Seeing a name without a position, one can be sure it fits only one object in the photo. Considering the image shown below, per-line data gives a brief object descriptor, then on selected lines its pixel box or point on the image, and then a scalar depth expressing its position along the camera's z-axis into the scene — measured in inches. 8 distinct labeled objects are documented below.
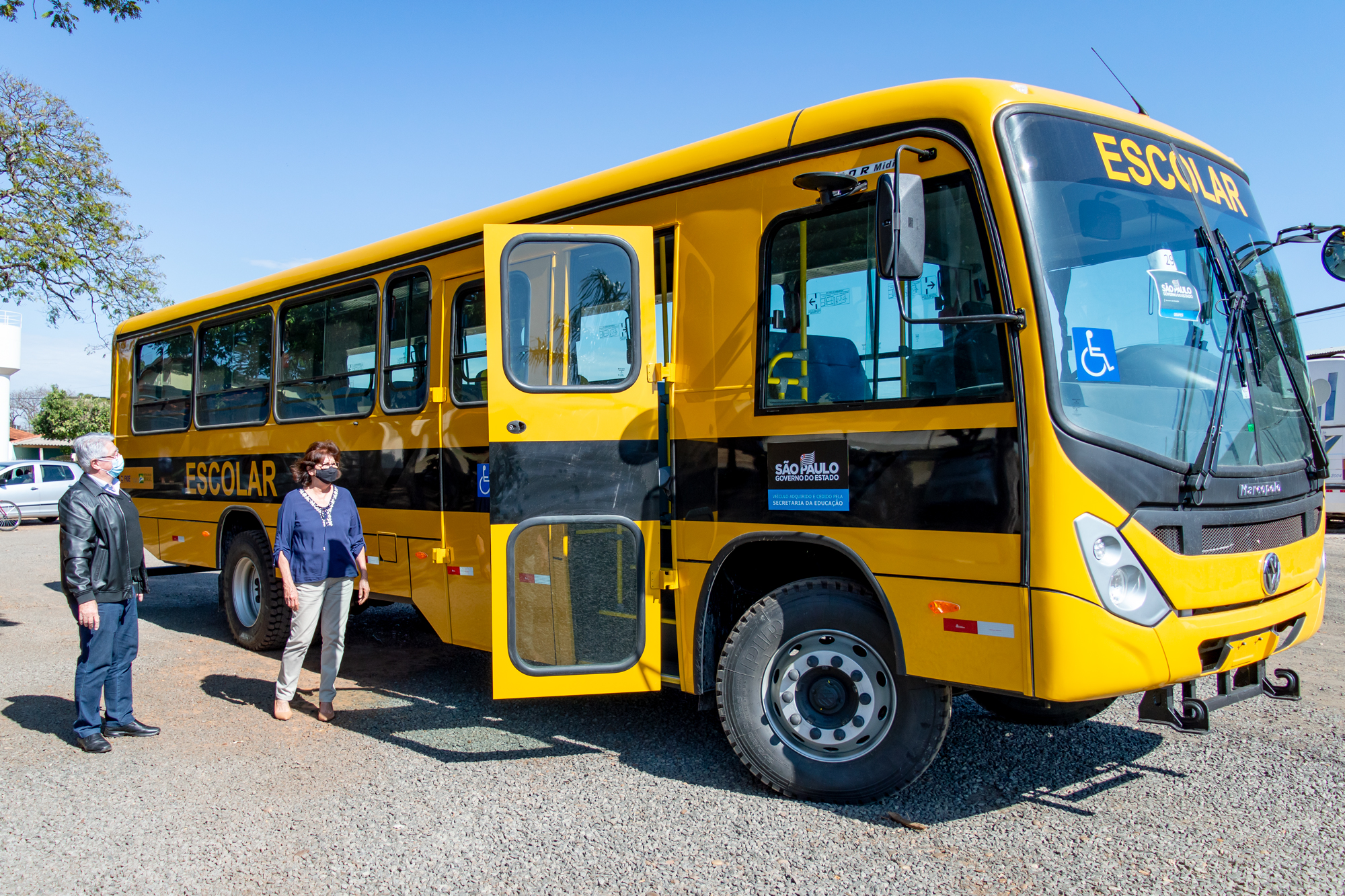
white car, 959.0
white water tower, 1724.9
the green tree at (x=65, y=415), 2287.2
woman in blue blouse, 228.8
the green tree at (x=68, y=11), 325.4
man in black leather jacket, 203.9
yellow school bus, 140.2
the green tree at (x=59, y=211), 591.8
